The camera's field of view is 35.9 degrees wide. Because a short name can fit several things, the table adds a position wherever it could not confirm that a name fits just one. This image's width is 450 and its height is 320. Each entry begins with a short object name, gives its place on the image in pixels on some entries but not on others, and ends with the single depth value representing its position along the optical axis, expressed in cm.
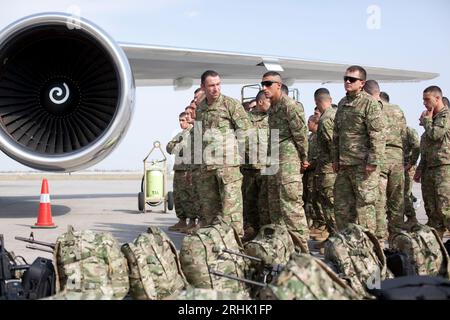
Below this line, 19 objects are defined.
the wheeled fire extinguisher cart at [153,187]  1055
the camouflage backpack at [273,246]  425
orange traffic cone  845
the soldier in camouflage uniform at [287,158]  609
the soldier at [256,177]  649
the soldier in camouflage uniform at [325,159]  709
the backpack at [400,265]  432
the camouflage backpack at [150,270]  378
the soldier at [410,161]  830
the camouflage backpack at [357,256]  412
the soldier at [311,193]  794
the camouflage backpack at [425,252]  450
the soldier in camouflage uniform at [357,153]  582
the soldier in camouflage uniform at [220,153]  608
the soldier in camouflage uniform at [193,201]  820
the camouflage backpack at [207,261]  414
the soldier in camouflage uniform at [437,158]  670
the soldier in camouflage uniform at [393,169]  695
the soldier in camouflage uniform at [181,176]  862
